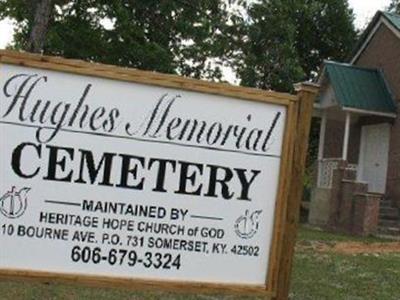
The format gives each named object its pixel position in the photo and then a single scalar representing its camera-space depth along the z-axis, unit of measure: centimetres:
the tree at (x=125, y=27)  2077
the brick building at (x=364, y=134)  2078
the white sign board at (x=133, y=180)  485
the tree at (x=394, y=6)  3975
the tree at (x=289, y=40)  2358
